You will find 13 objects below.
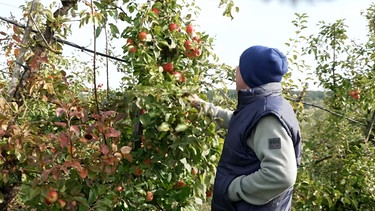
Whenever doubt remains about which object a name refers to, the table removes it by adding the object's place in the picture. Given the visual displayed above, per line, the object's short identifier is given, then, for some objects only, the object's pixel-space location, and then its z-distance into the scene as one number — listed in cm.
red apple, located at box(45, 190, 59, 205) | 232
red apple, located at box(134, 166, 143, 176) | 261
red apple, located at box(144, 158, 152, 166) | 263
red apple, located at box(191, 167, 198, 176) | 262
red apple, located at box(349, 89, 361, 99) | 547
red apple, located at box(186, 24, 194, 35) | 277
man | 186
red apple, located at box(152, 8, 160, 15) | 277
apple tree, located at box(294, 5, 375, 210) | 420
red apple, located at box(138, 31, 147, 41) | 260
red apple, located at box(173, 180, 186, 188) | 276
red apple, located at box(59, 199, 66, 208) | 238
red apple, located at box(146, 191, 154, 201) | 267
